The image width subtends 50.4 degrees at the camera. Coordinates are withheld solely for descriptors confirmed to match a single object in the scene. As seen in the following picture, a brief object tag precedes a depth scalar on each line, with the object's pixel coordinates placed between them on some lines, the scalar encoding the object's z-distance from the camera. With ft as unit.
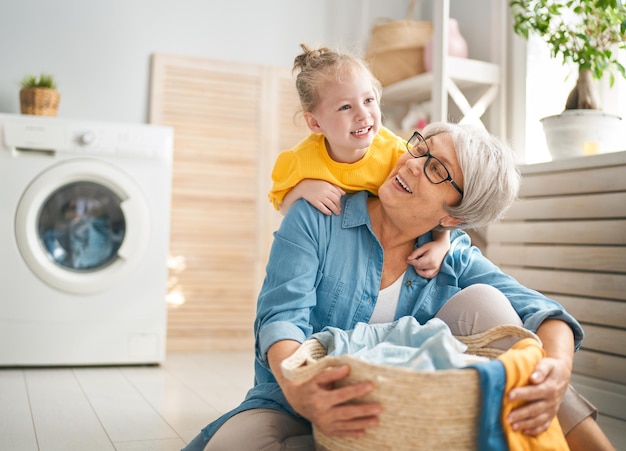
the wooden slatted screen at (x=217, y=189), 11.21
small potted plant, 9.80
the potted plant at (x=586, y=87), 7.84
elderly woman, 4.12
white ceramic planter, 7.98
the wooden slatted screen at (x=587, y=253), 7.12
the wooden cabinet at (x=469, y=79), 9.66
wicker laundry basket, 3.17
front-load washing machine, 9.09
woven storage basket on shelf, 11.02
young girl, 5.16
